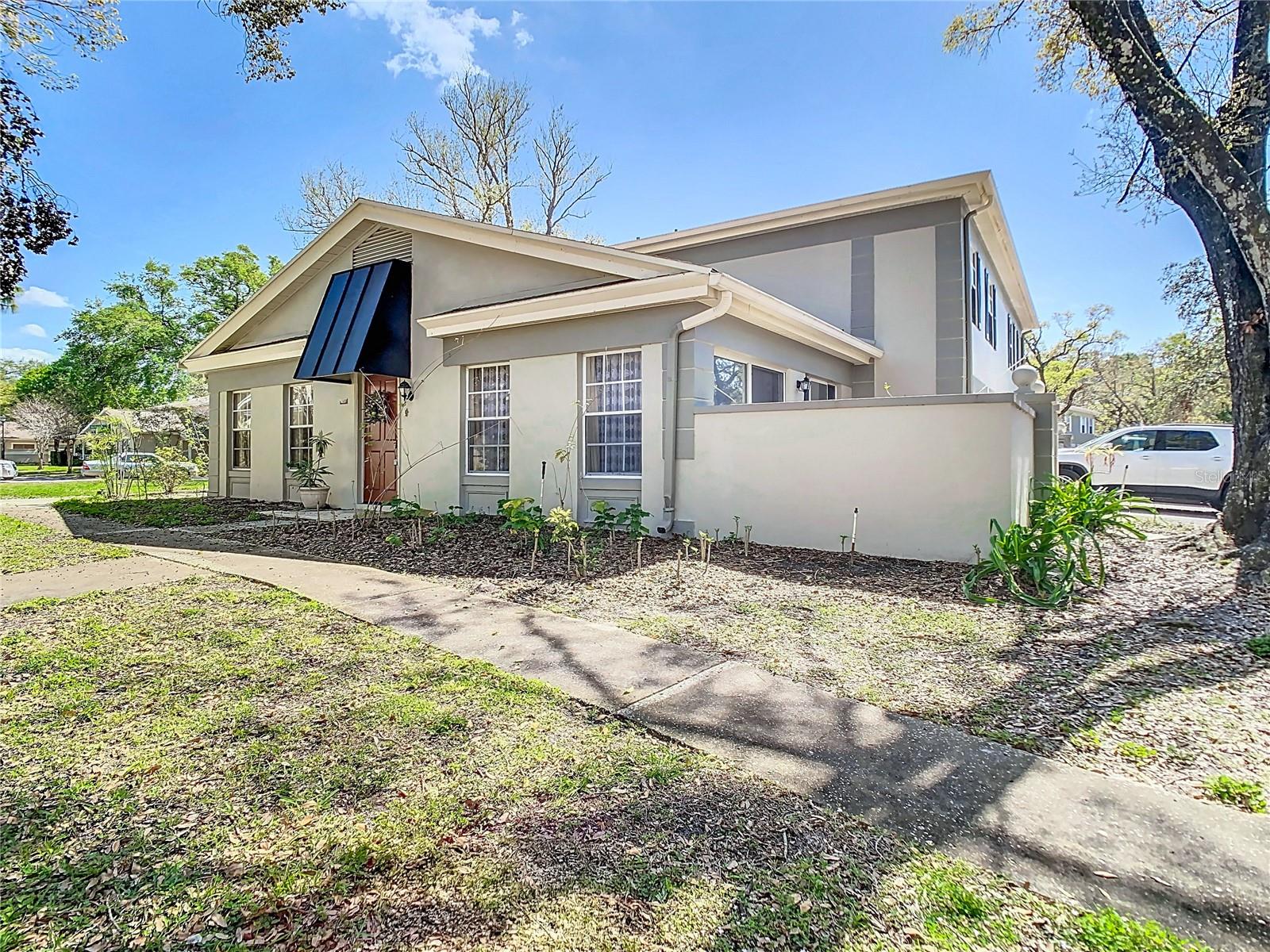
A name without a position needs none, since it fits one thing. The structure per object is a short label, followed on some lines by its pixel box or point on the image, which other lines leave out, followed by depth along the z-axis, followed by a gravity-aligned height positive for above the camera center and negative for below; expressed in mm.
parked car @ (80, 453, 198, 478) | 15531 +79
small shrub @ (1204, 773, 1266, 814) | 2480 -1338
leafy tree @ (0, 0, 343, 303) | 6023 +4016
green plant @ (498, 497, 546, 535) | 7402 -643
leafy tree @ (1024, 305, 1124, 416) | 30125 +5695
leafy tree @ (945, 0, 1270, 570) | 6605 +3423
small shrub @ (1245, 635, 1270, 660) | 4148 -1230
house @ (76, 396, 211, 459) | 25812 +1794
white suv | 12734 +58
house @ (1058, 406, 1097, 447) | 36406 +2596
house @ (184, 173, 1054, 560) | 7316 +1538
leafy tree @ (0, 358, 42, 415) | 40562 +6875
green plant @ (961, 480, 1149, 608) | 5613 -935
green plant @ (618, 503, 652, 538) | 7578 -666
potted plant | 11773 -224
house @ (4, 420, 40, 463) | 44094 +1588
